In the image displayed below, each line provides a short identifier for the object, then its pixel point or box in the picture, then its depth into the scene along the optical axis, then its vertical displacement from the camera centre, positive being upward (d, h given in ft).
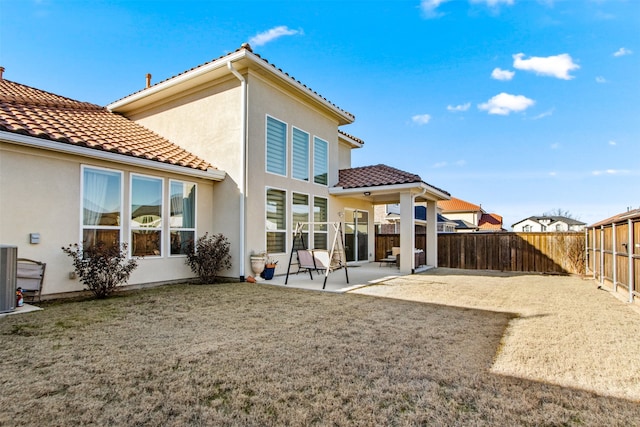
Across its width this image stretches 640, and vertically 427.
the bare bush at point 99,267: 22.74 -2.59
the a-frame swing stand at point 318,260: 29.22 -2.81
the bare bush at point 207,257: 30.48 -2.60
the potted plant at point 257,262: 31.94 -3.17
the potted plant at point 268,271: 32.63 -4.09
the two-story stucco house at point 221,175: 23.32 +4.77
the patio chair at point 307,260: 30.14 -2.88
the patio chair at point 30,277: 20.58 -3.00
